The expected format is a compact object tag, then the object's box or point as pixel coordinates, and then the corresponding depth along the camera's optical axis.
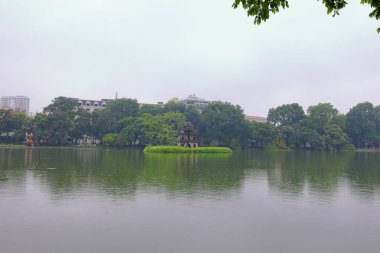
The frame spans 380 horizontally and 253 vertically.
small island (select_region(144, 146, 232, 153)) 57.12
